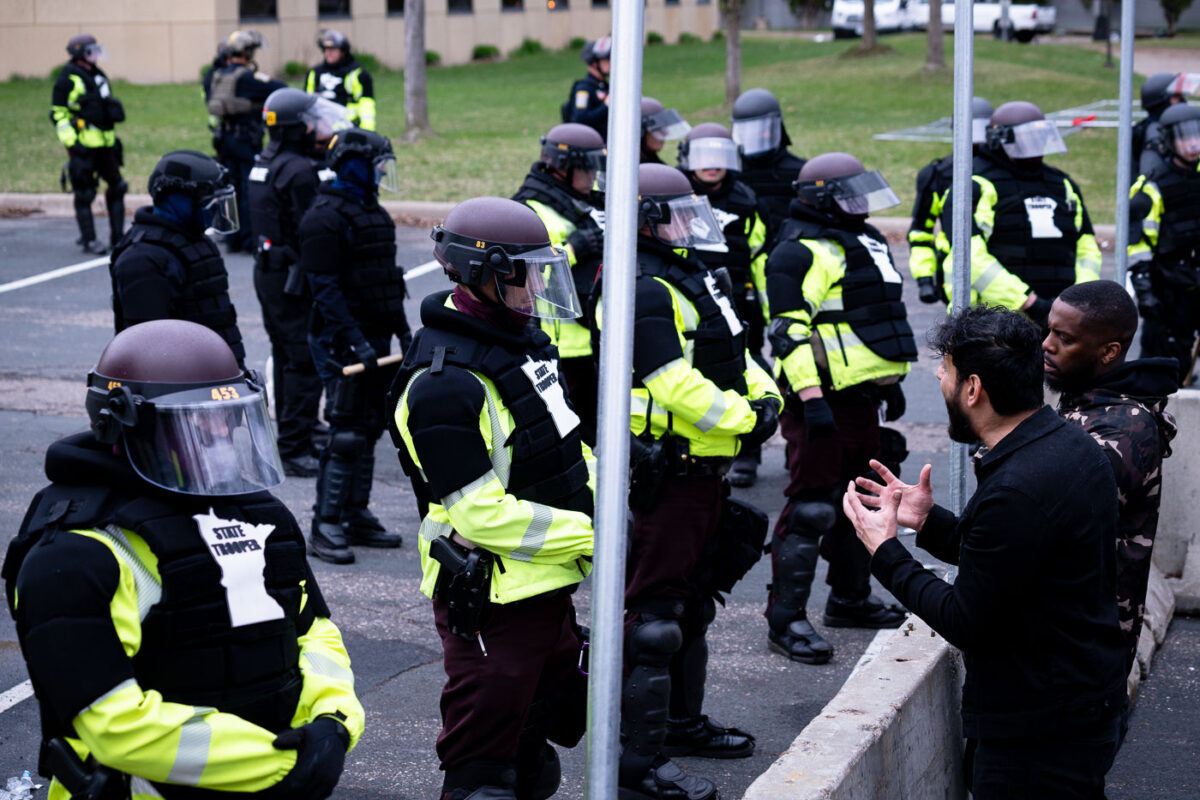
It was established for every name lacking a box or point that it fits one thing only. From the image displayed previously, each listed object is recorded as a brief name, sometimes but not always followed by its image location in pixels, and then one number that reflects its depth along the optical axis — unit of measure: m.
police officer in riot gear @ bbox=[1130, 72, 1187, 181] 23.43
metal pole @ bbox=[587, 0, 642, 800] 5.54
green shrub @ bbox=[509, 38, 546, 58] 83.33
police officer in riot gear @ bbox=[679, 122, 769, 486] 15.97
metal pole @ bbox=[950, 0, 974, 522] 10.23
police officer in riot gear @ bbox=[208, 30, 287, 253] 28.53
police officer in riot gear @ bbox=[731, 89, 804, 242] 18.39
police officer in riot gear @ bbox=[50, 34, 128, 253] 28.62
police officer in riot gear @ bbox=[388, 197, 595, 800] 7.75
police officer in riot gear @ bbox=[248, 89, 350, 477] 17.23
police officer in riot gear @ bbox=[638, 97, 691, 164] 18.25
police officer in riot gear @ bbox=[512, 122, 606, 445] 13.71
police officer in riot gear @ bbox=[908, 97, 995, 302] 17.26
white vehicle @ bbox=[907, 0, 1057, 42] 95.01
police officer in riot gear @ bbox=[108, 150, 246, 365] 13.33
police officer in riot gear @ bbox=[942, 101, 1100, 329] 15.68
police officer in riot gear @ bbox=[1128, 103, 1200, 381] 19.34
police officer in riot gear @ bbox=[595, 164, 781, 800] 10.00
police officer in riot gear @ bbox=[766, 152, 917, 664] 12.38
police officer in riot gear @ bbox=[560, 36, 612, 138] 26.43
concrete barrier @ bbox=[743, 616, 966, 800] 7.07
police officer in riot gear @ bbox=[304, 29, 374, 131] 31.49
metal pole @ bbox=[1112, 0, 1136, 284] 13.36
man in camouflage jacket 8.34
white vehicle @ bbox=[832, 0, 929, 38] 98.60
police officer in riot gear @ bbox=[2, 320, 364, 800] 5.44
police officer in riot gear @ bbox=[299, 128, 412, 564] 14.48
